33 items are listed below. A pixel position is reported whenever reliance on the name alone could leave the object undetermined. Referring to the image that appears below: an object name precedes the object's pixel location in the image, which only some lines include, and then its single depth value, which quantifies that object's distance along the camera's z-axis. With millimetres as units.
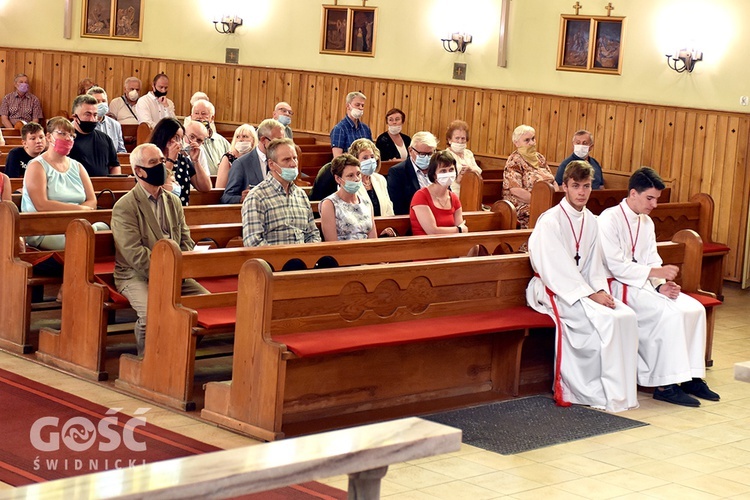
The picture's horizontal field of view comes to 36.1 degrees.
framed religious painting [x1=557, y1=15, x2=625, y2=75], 11867
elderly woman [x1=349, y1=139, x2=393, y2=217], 8297
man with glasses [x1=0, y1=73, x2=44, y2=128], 16016
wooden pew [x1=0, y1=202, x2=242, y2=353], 6895
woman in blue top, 7523
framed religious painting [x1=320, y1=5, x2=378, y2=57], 14047
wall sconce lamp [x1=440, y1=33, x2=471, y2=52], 13086
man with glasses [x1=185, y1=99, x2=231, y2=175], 10396
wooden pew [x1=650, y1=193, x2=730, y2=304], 9987
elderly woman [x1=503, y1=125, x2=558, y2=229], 10586
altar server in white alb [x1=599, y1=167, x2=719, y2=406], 7039
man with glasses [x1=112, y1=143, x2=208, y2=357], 6508
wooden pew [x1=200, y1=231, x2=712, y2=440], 5703
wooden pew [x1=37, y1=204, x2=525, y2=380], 6457
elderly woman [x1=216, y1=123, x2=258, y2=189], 9805
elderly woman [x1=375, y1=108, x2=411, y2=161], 11750
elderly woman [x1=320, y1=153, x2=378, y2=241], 7230
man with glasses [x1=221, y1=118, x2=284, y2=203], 8711
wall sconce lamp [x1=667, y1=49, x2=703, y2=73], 11141
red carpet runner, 4914
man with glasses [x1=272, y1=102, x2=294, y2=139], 12375
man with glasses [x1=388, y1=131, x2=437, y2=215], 9148
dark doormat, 5922
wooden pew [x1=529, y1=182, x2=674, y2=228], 9727
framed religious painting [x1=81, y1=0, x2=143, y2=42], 15992
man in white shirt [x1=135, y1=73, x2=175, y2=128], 14938
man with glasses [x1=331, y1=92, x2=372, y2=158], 11430
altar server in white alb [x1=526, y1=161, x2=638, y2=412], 6730
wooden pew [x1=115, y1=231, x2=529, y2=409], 6020
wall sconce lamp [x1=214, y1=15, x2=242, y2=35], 15203
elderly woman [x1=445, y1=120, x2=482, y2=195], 10859
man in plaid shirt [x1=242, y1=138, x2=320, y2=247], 6836
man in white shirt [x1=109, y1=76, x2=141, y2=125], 15070
